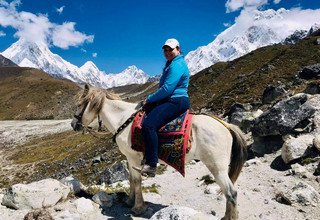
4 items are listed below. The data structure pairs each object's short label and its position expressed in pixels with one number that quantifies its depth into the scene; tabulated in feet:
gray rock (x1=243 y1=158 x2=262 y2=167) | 33.11
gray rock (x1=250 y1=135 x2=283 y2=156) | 35.27
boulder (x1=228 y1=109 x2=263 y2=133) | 44.58
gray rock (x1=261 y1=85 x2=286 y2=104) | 60.94
